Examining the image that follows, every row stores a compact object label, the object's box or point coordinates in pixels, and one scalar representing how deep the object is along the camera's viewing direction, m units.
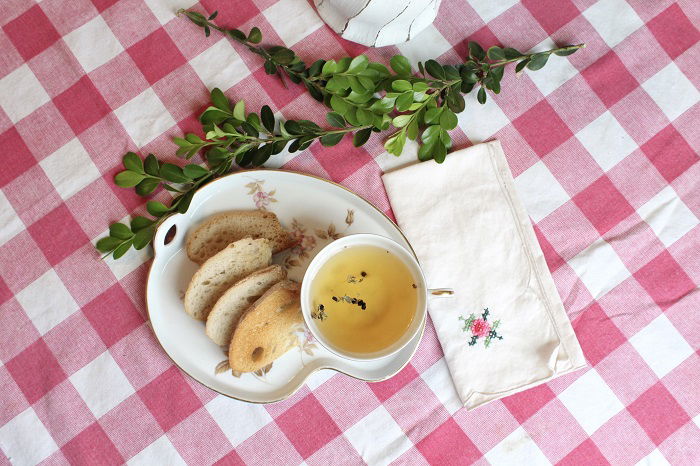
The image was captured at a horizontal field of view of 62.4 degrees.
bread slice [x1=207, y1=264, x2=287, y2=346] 0.79
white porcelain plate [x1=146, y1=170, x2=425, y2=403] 0.83
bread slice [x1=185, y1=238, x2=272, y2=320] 0.79
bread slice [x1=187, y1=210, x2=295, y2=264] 0.82
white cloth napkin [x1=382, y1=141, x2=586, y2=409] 0.87
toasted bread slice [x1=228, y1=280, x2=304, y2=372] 0.78
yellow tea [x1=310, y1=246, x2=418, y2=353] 0.78
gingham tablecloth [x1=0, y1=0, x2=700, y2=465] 0.85
